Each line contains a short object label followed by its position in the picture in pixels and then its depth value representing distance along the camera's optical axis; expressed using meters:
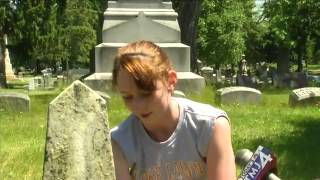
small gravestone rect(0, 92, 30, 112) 12.66
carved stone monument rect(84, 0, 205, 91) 13.77
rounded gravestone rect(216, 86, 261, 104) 14.09
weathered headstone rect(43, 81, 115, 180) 2.80
